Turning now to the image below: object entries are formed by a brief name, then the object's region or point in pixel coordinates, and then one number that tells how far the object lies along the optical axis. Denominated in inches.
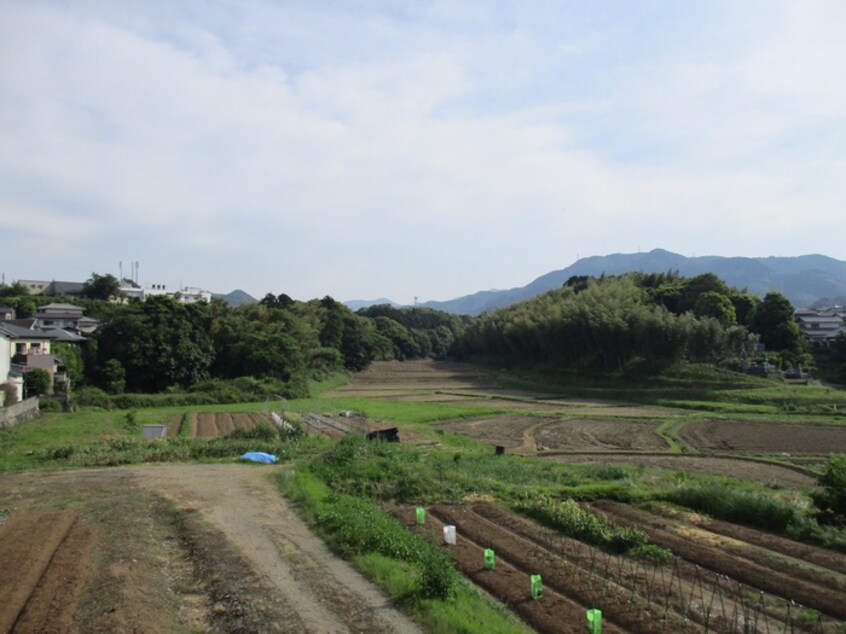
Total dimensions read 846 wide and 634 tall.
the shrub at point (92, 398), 1494.8
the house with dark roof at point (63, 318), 2350.0
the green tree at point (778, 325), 2358.5
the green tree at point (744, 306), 2603.3
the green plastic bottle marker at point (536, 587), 323.9
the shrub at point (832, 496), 466.0
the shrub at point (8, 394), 1258.7
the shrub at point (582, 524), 420.8
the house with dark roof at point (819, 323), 2822.3
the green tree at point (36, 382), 1443.2
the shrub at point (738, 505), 467.8
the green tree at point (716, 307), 2405.3
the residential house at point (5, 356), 1289.4
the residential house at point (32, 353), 1518.2
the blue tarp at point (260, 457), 852.6
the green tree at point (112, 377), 1681.8
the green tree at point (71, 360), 1633.9
